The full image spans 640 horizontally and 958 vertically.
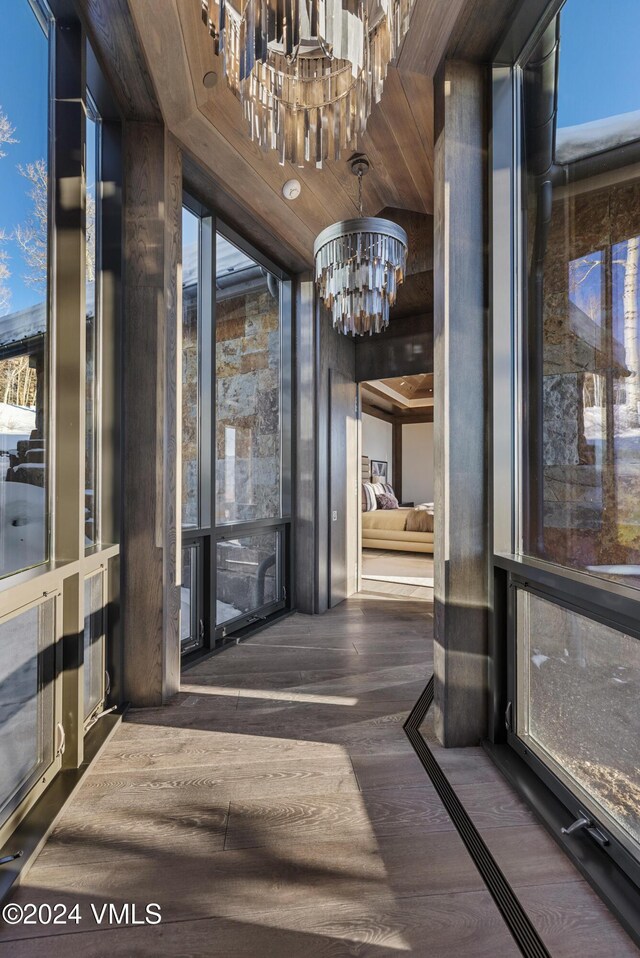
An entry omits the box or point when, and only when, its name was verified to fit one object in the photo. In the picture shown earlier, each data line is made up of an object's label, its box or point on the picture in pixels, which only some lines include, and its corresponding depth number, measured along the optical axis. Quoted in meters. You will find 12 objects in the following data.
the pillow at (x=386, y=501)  8.67
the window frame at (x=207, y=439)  3.08
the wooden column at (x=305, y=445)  4.05
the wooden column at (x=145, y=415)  2.37
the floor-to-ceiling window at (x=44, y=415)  1.49
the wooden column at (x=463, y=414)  2.03
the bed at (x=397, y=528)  7.49
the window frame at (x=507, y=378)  1.93
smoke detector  3.00
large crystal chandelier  1.04
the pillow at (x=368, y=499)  8.23
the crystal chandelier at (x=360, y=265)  2.63
